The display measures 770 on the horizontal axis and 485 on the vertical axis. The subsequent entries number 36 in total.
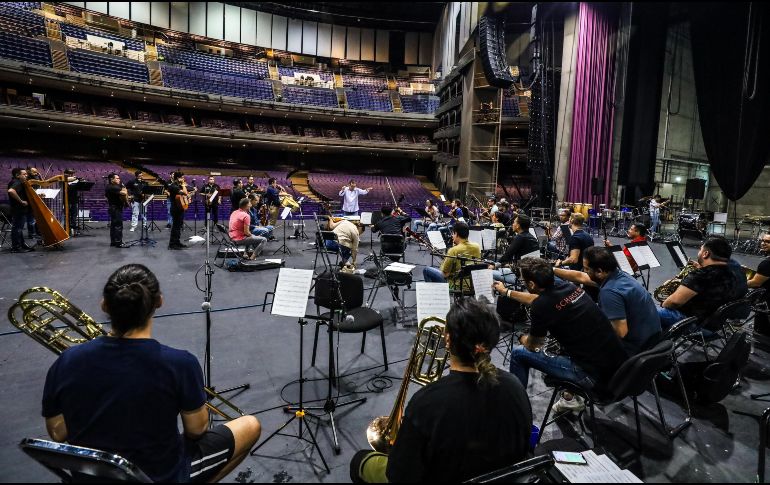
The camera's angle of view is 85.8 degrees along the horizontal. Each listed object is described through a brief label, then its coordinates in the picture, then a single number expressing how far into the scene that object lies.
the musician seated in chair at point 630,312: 3.00
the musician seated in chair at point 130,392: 1.52
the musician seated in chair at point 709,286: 3.65
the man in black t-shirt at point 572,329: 2.68
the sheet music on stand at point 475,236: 6.29
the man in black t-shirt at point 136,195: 10.64
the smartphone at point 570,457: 1.87
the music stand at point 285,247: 9.36
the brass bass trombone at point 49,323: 2.17
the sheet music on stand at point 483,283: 3.53
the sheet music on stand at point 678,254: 4.96
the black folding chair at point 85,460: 1.27
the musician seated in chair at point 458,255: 4.96
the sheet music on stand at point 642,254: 4.93
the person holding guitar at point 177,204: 8.77
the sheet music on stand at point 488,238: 6.62
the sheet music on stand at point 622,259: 4.75
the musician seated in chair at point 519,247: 5.31
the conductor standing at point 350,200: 13.52
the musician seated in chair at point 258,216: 8.87
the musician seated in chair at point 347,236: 6.81
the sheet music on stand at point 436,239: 6.24
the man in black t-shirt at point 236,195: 9.51
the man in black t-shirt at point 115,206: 8.80
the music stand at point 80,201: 9.67
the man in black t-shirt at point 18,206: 7.84
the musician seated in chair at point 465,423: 1.42
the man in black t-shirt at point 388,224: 7.71
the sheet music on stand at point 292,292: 2.83
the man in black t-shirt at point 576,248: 5.32
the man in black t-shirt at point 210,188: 9.63
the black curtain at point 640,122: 11.24
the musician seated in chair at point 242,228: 7.62
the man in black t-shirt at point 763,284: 4.39
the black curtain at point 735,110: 8.64
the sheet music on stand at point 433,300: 3.04
